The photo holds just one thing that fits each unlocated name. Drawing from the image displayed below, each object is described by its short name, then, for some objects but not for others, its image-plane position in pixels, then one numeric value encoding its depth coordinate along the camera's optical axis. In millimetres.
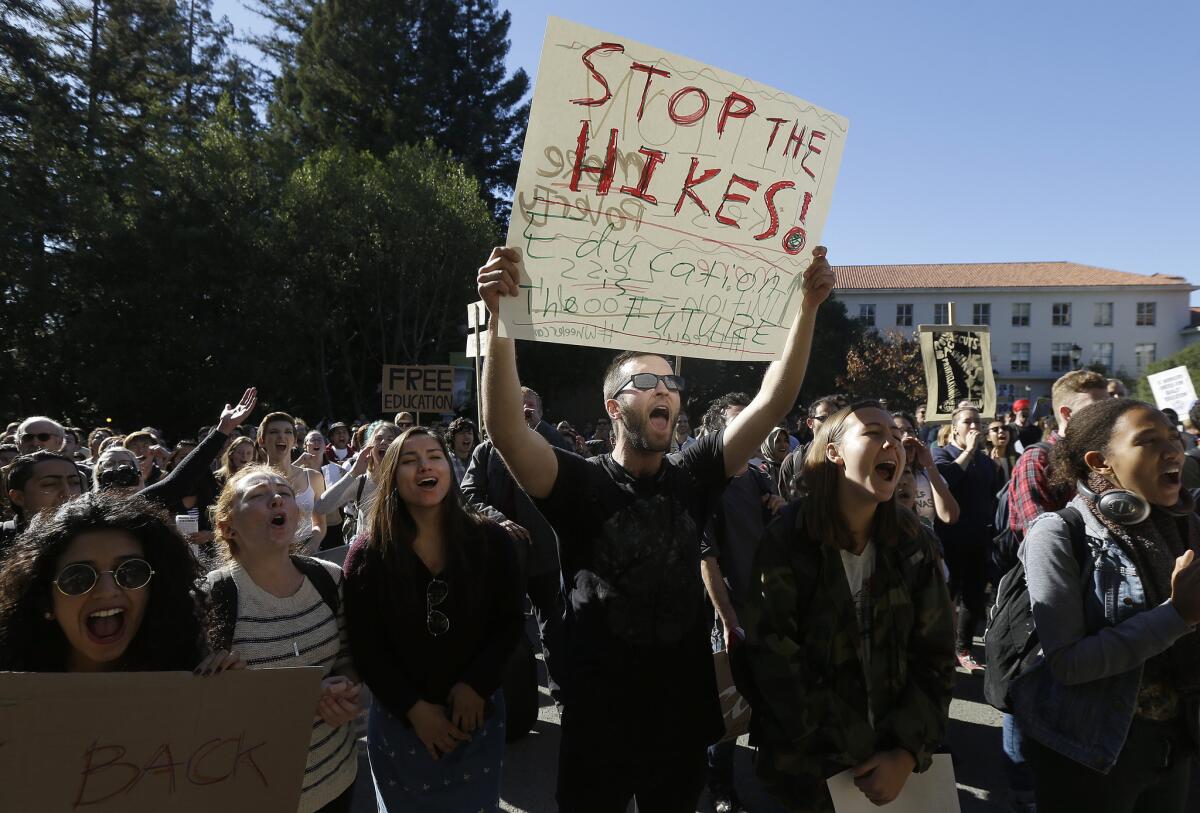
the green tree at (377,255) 21516
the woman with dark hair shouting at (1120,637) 2053
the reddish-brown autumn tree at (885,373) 40438
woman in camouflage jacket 2008
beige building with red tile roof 58531
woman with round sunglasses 1816
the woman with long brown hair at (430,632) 2346
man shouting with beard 2162
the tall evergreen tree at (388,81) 27844
